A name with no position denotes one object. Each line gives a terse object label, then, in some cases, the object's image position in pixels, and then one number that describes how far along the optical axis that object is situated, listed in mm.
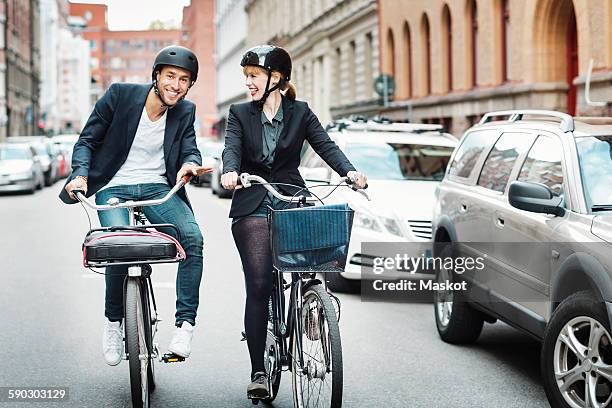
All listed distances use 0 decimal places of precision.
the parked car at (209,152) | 37969
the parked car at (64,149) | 48781
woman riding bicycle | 5980
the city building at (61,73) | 107125
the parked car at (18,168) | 33188
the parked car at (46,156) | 39381
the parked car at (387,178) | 11172
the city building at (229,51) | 83375
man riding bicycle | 6207
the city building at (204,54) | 129750
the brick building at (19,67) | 70250
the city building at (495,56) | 20428
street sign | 29672
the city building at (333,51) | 39938
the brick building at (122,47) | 197750
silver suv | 5785
